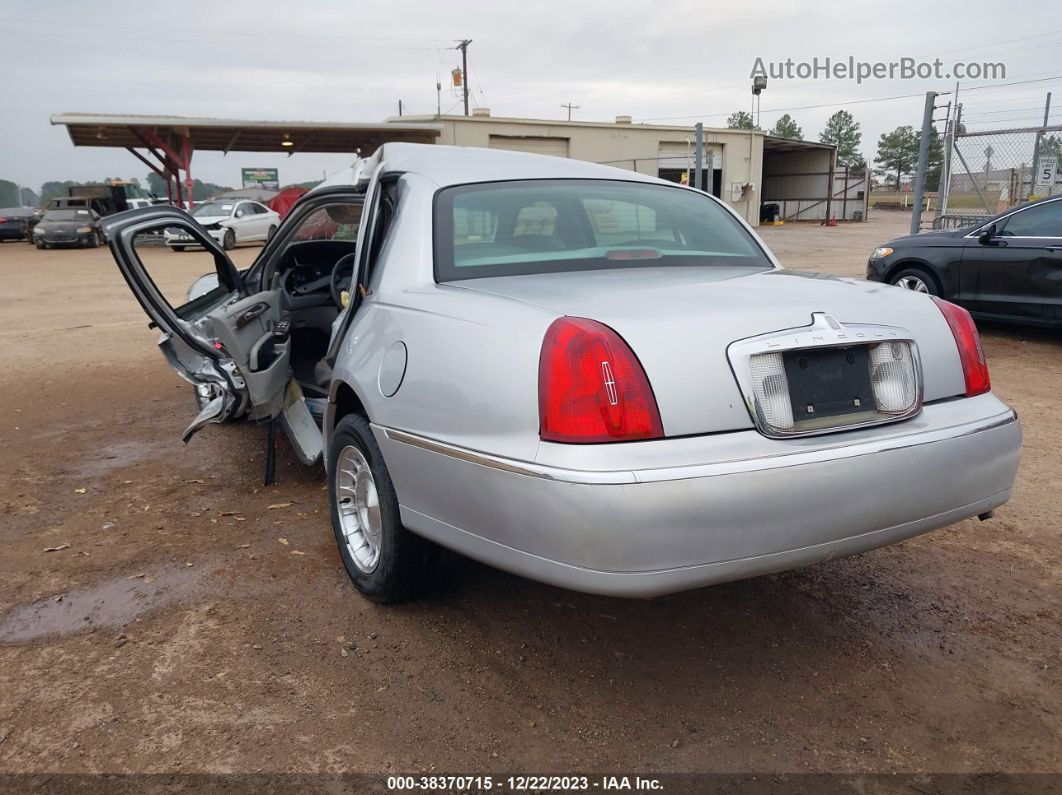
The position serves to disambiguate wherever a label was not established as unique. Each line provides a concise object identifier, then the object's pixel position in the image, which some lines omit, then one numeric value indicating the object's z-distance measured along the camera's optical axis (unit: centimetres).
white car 2492
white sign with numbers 1145
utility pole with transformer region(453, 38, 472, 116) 5509
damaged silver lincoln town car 223
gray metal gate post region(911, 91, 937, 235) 1186
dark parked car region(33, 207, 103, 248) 2738
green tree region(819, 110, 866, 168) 9594
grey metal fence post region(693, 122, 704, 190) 1181
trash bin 3731
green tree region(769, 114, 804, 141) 10381
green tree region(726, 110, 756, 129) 9626
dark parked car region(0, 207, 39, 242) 3250
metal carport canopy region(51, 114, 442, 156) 2716
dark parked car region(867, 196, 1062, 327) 770
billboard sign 6850
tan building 2930
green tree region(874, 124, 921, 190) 9125
